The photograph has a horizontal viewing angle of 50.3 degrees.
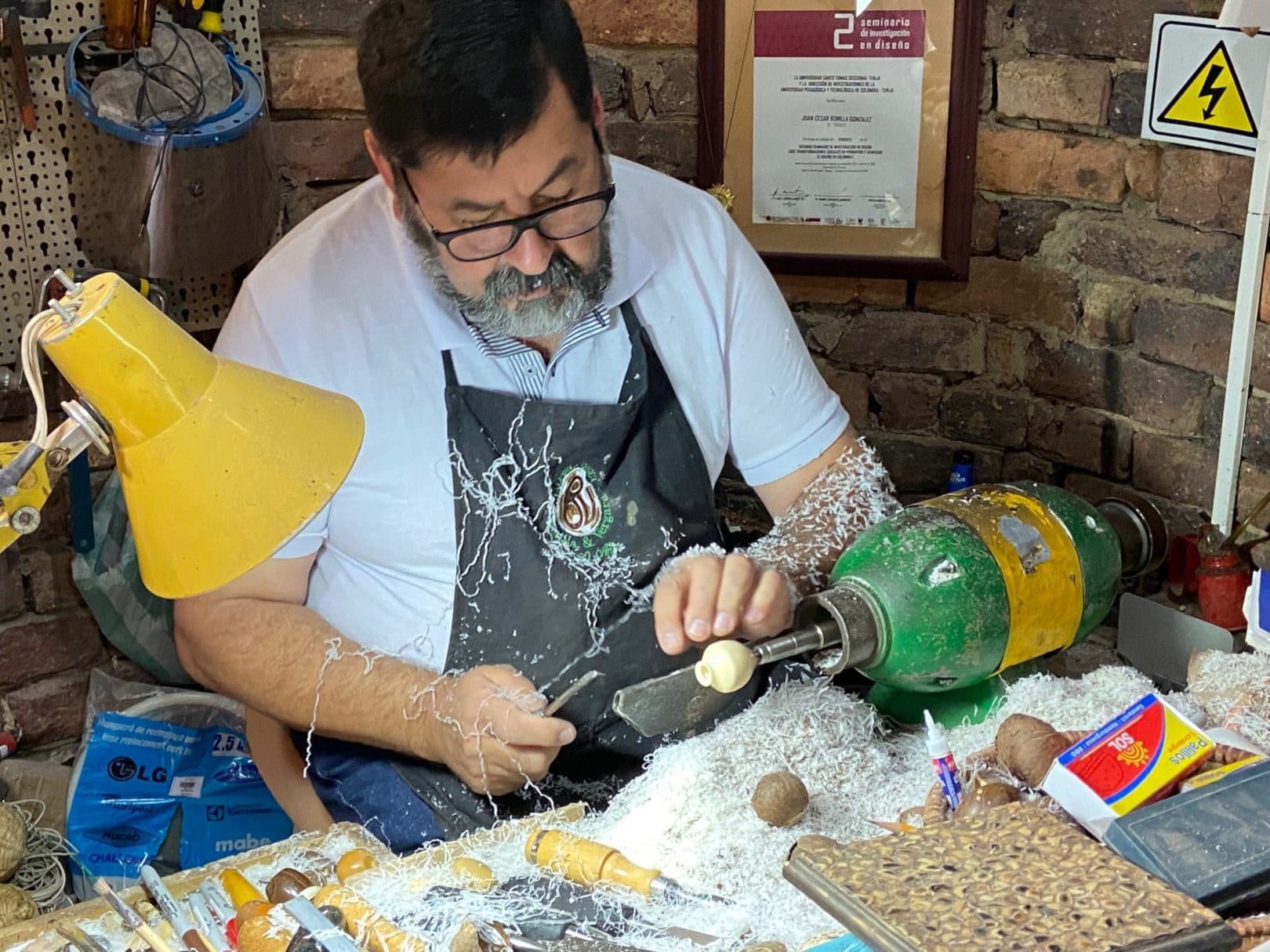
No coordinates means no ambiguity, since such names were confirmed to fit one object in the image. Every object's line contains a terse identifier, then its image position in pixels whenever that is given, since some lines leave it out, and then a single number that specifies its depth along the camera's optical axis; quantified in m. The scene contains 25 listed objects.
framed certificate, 1.74
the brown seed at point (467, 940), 0.86
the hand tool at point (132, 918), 0.89
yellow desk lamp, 0.67
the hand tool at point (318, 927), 0.86
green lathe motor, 1.17
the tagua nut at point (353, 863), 1.03
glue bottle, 1.00
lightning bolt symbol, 1.44
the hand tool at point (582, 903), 0.91
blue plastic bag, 1.61
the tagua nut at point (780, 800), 1.03
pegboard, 1.44
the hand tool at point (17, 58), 1.38
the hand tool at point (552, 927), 0.90
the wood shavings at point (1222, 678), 1.14
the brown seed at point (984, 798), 0.95
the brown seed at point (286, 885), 0.99
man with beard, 1.25
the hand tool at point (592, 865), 0.95
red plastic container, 1.45
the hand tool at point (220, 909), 0.94
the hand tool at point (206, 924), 0.91
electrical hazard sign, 1.40
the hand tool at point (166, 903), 0.93
